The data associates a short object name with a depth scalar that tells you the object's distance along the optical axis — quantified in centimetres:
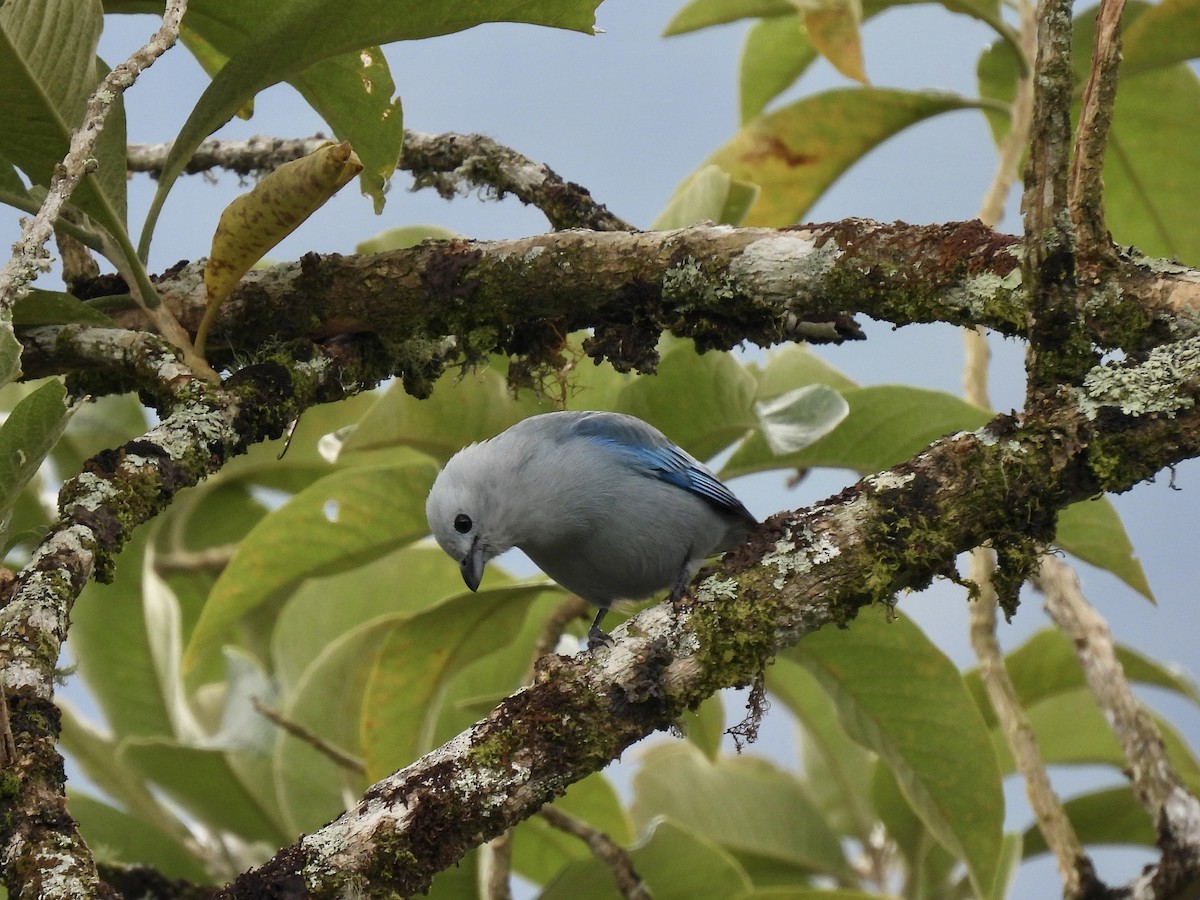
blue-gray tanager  648
